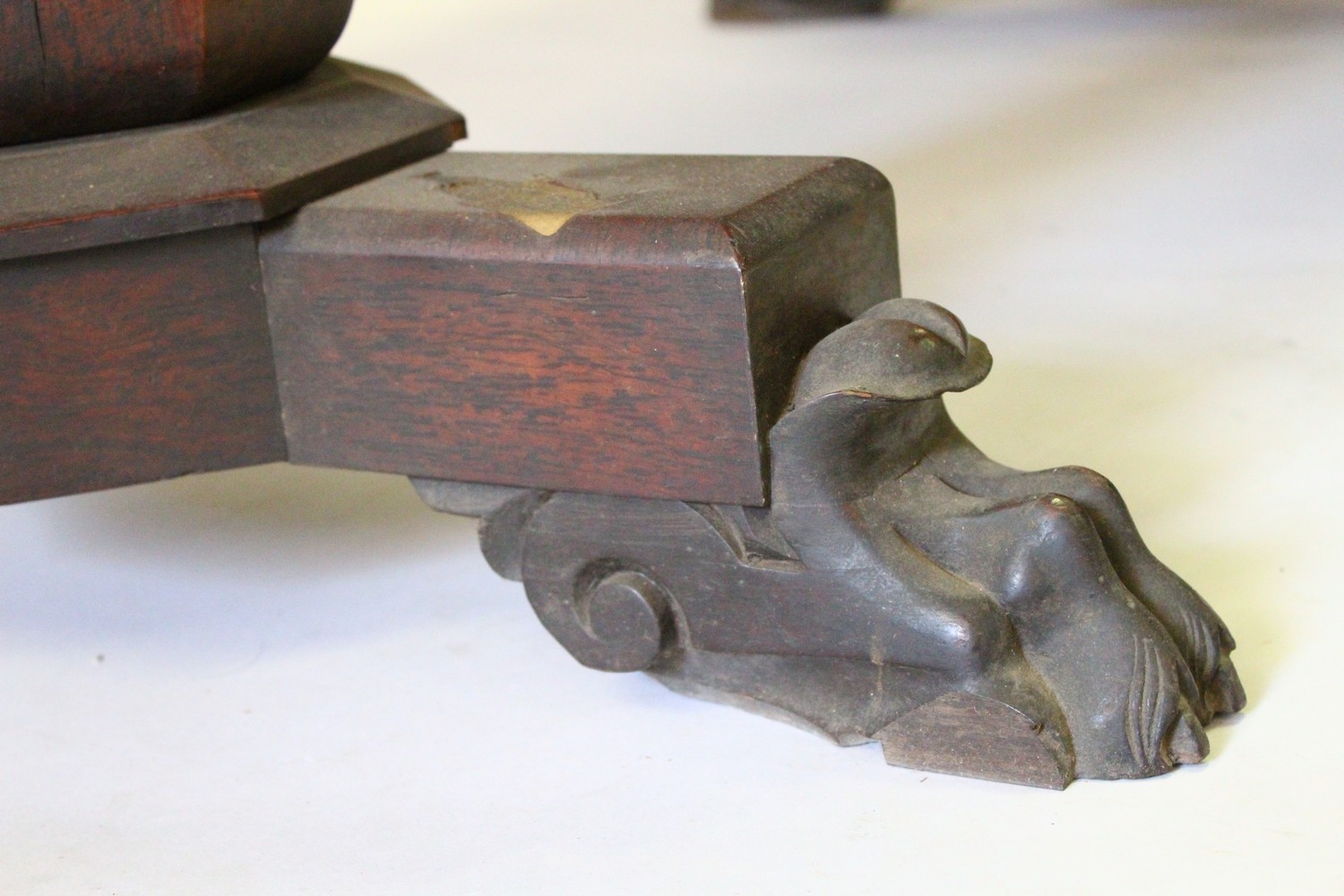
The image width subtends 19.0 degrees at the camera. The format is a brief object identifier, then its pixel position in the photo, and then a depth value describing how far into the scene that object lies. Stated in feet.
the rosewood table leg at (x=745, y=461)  3.10
